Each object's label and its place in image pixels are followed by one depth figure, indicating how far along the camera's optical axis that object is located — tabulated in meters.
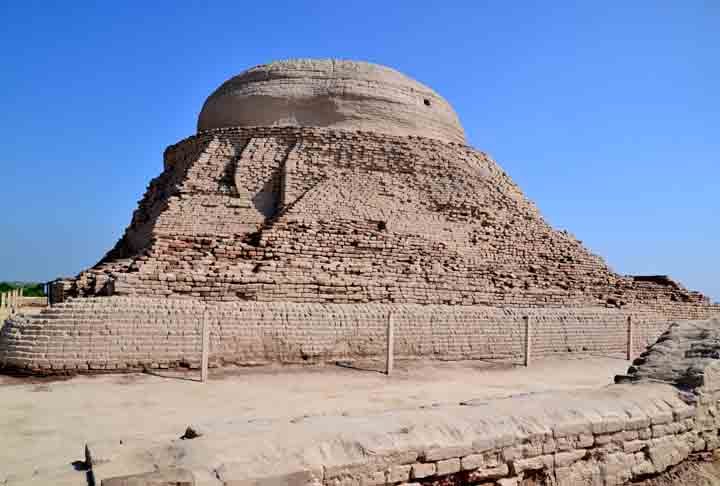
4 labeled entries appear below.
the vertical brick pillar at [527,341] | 11.74
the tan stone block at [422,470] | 3.61
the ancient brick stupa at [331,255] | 9.36
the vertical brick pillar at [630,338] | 13.81
